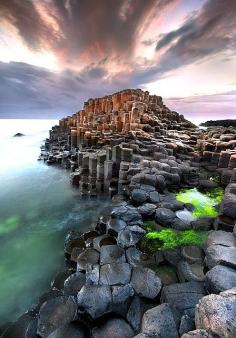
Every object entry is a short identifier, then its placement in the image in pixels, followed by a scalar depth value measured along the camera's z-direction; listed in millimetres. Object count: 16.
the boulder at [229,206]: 5047
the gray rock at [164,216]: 5715
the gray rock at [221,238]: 4219
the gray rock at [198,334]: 2246
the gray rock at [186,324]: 2727
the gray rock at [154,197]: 6910
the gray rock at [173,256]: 4305
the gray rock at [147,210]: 6152
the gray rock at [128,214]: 5900
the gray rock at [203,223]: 5422
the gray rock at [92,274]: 3934
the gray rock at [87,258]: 4660
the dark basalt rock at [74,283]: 4168
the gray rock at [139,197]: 6961
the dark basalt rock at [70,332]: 3162
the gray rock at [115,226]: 5574
